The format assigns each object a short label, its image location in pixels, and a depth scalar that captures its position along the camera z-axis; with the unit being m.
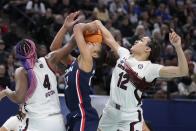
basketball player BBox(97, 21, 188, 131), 6.60
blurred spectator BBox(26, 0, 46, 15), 15.05
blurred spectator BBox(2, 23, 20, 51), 13.59
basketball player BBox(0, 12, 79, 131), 6.13
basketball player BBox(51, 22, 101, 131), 6.27
